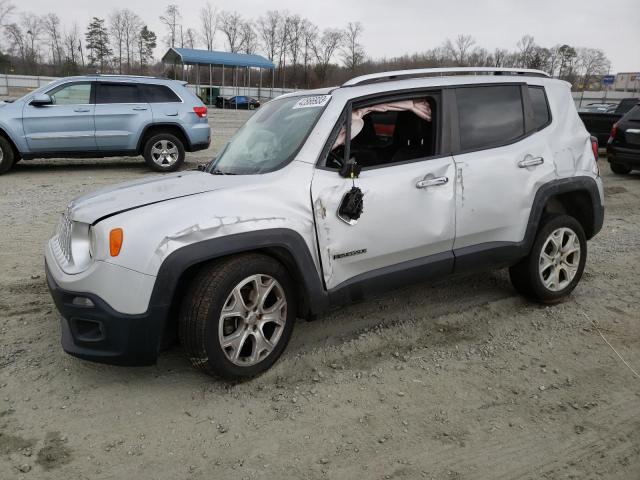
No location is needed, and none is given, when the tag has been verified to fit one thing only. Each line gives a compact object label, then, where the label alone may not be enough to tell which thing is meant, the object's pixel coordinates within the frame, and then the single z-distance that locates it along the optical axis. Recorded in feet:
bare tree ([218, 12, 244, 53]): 256.11
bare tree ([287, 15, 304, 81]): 268.00
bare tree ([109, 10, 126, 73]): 253.24
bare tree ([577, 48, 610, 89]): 303.05
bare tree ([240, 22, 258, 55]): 260.21
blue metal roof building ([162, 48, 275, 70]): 126.82
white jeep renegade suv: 9.16
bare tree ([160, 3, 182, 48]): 251.19
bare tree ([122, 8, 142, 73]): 255.29
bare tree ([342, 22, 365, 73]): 250.37
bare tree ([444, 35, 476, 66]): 254.27
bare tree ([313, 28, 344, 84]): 264.72
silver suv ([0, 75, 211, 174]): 31.65
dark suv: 34.86
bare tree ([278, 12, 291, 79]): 267.39
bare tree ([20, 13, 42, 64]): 230.89
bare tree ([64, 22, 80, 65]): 242.58
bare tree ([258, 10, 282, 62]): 268.00
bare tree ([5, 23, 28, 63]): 226.58
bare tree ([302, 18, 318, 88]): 267.39
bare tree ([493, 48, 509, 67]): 246.06
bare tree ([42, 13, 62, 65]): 243.60
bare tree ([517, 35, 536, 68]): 247.91
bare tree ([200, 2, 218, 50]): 258.37
